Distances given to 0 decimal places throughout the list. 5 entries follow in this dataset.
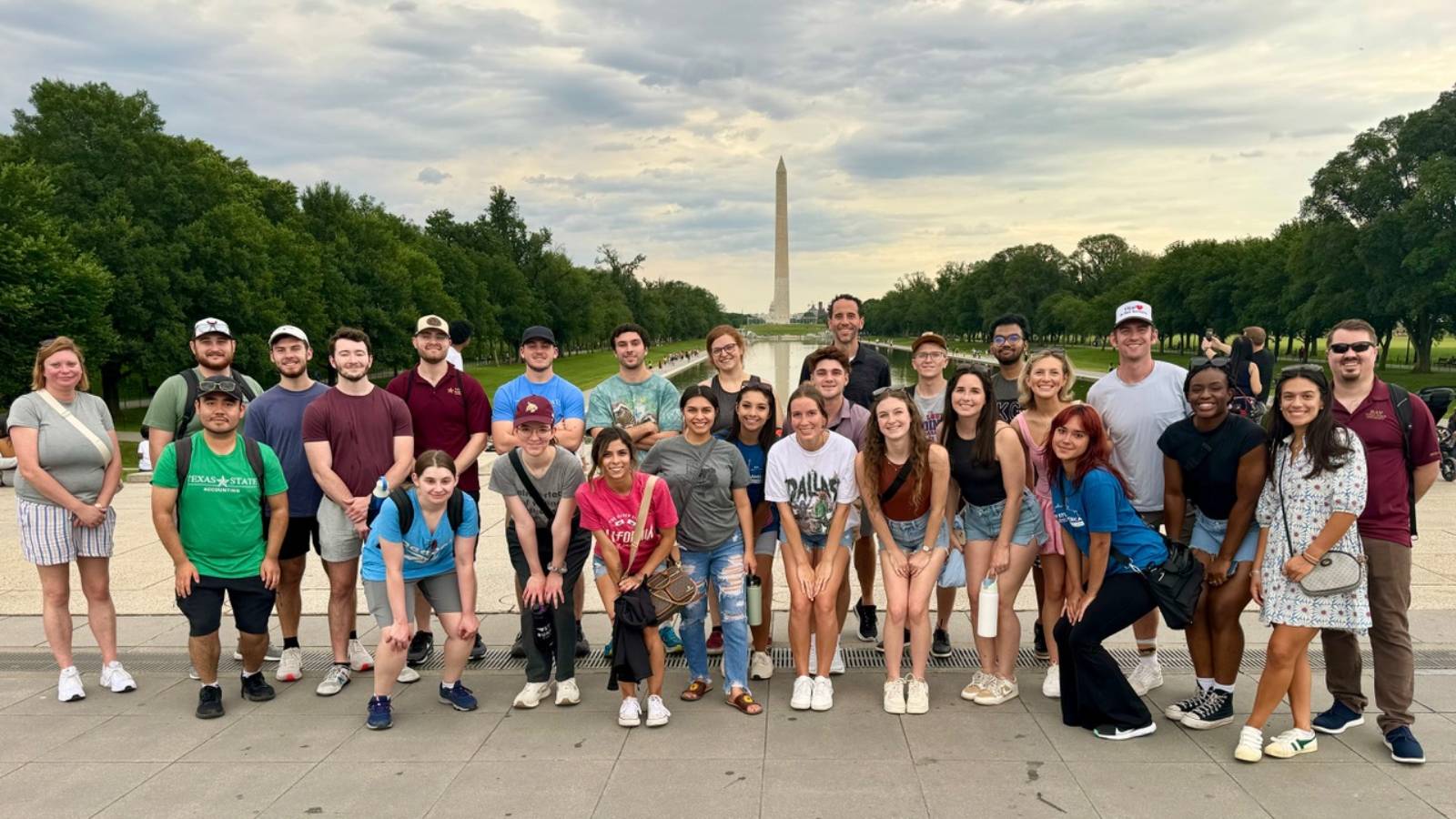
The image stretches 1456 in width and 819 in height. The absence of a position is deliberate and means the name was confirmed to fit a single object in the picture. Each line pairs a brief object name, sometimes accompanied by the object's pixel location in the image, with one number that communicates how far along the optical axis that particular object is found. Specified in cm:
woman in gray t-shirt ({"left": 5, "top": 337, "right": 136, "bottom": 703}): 512
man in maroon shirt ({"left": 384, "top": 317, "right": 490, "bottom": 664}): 587
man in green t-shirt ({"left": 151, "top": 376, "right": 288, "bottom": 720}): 492
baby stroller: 1236
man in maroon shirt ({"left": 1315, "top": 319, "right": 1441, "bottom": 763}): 425
